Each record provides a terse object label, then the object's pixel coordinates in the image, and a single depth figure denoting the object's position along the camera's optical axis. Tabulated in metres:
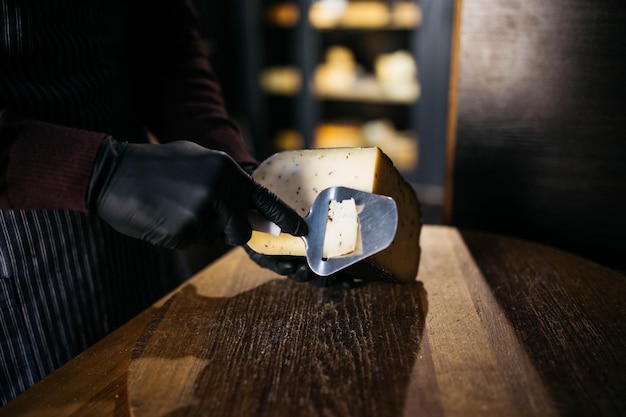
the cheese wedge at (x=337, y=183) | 1.01
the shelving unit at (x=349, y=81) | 3.36
